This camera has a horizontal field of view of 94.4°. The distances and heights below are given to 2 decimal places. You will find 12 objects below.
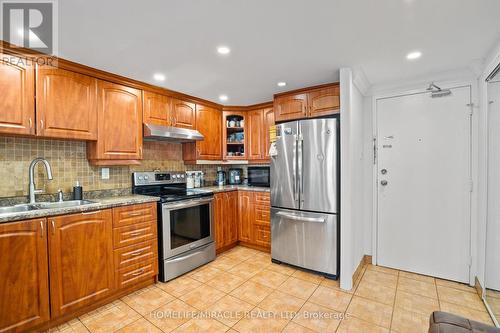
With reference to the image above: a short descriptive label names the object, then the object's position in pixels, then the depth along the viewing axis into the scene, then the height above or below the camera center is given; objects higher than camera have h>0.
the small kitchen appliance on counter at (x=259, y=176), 3.69 -0.21
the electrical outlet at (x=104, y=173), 2.60 -0.11
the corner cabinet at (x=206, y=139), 3.35 +0.36
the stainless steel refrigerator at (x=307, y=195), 2.50 -0.37
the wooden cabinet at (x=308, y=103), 2.64 +0.73
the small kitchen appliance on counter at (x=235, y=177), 4.01 -0.24
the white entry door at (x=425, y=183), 2.43 -0.24
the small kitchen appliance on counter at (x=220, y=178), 3.92 -0.25
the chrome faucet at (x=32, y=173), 2.04 -0.08
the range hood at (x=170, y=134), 2.66 +0.36
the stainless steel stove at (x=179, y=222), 2.51 -0.70
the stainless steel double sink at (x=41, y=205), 1.95 -0.38
